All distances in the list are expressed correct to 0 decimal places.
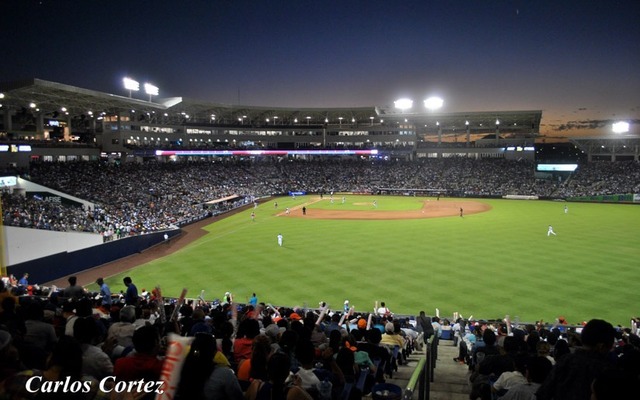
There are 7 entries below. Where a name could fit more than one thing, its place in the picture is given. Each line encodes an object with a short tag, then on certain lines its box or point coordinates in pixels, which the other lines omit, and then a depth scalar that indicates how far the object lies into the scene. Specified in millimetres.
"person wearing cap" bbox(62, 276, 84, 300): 12203
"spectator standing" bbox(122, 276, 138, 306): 12722
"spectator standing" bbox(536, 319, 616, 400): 4090
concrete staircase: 7762
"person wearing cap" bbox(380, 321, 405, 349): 9474
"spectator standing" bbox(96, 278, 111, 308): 13062
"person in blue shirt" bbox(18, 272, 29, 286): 20484
